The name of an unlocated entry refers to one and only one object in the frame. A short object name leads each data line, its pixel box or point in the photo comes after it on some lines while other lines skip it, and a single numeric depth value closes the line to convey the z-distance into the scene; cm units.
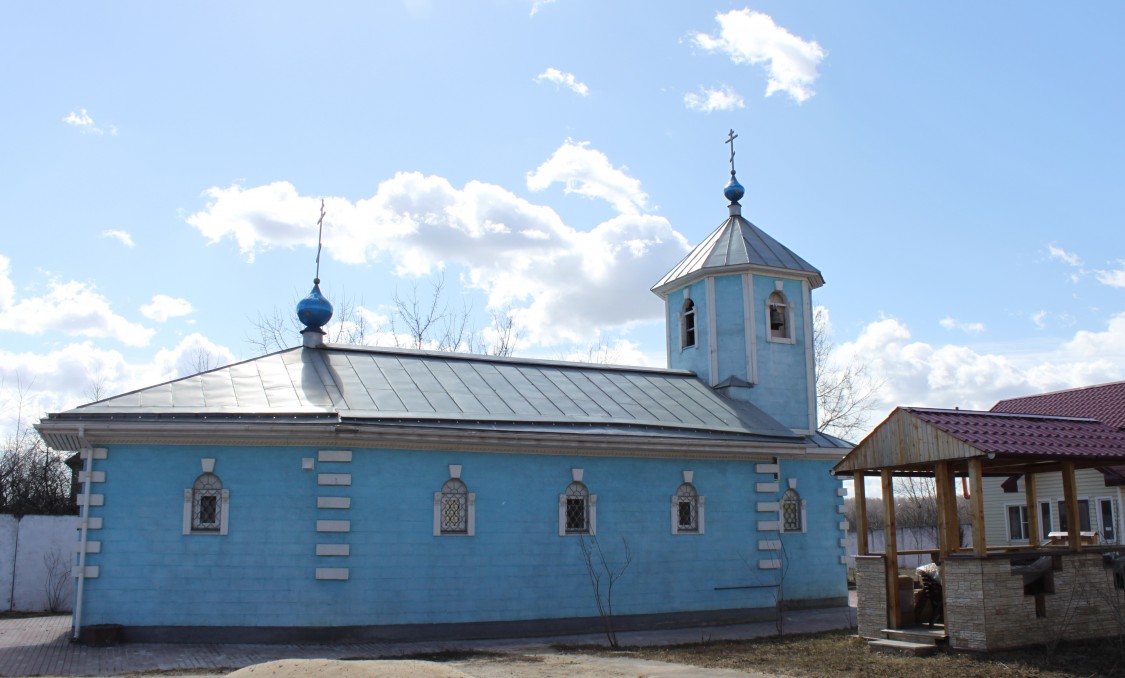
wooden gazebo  1245
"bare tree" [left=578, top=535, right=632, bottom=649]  1669
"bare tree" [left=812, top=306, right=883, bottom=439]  3609
